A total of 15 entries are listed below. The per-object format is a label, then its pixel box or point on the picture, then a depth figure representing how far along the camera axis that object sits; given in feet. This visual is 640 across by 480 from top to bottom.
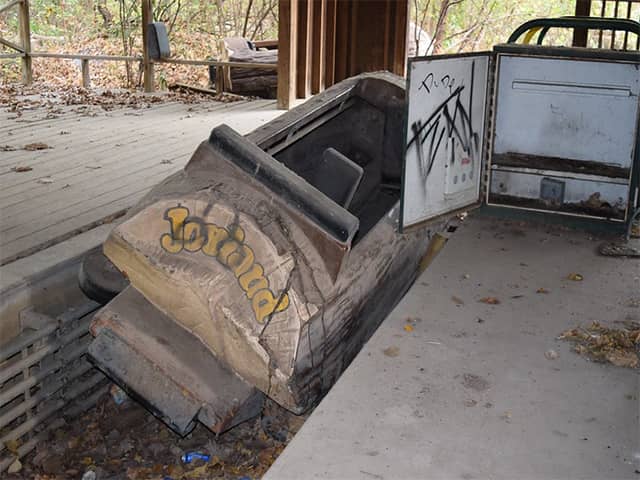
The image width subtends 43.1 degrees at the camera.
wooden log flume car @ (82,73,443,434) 10.66
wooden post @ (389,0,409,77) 31.32
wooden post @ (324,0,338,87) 30.45
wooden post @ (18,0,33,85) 34.68
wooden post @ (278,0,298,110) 28.35
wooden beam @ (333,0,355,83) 31.12
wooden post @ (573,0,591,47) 22.02
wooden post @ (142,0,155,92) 31.93
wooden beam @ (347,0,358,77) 31.48
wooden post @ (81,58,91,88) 36.76
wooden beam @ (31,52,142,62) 35.53
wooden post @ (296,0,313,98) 29.17
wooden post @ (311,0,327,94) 29.84
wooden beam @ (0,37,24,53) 35.12
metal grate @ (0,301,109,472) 12.41
